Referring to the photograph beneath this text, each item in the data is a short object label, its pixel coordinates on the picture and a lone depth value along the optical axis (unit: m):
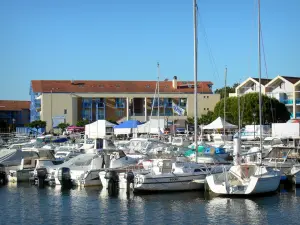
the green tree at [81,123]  103.21
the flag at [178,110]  86.12
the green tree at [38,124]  102.75
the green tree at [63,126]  105.81
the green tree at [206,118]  95.94
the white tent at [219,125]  68.59
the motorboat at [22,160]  42.05
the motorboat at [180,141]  59.85
